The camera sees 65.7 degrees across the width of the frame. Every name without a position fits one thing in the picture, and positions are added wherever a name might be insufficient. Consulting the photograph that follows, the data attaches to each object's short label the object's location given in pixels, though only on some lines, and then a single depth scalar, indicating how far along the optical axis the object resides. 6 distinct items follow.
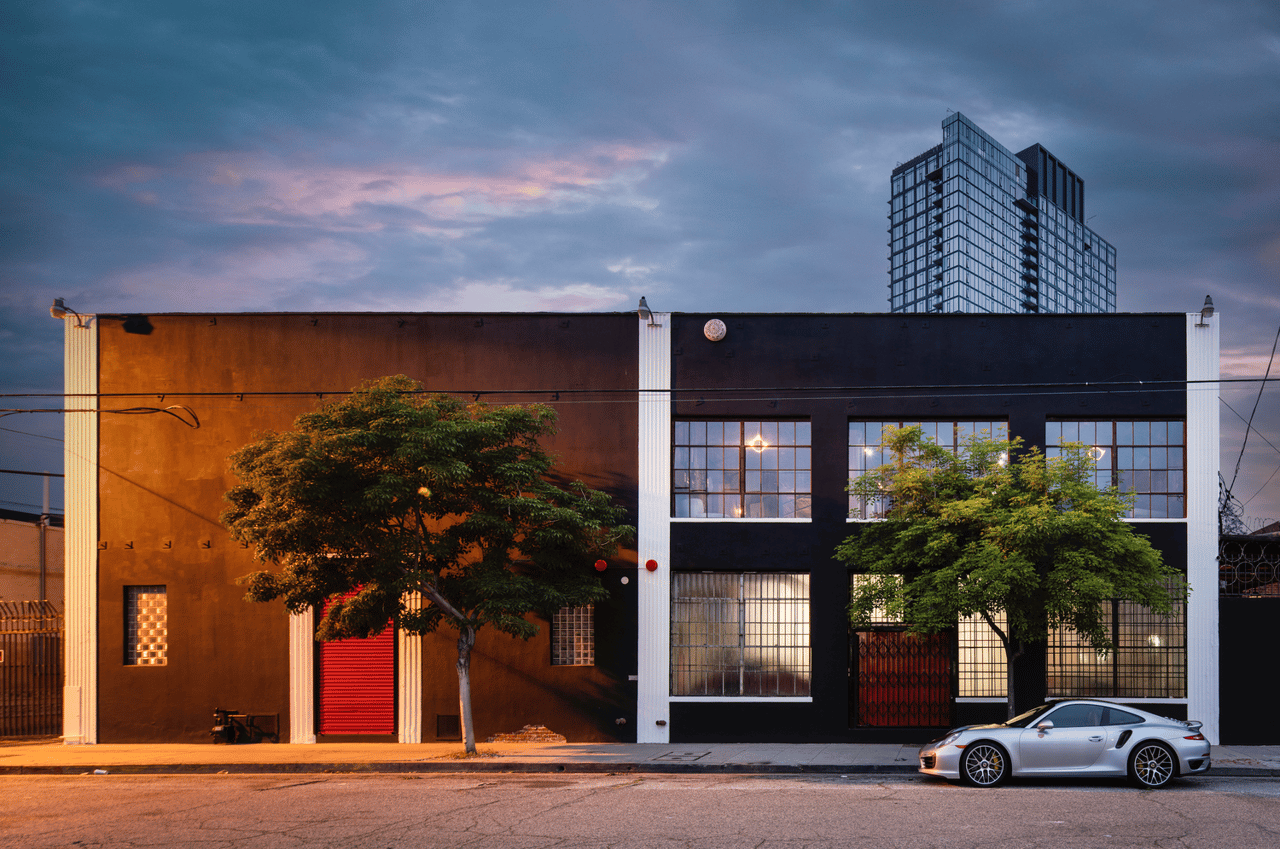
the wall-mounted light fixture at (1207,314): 19.25
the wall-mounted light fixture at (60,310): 20.25
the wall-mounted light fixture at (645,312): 19.83
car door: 13.84
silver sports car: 13.70
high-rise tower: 164.38
